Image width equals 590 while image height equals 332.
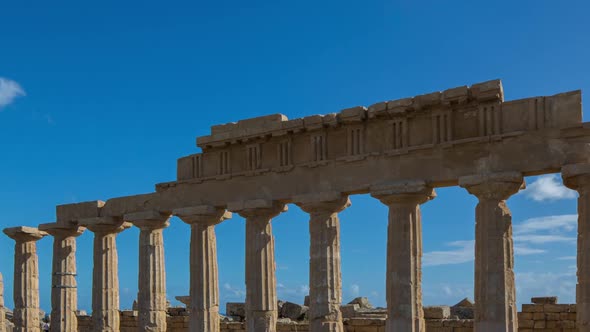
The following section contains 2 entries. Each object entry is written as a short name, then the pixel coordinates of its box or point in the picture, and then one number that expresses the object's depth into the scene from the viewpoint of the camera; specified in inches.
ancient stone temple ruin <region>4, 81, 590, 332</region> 778.2
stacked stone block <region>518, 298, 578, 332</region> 973.8
